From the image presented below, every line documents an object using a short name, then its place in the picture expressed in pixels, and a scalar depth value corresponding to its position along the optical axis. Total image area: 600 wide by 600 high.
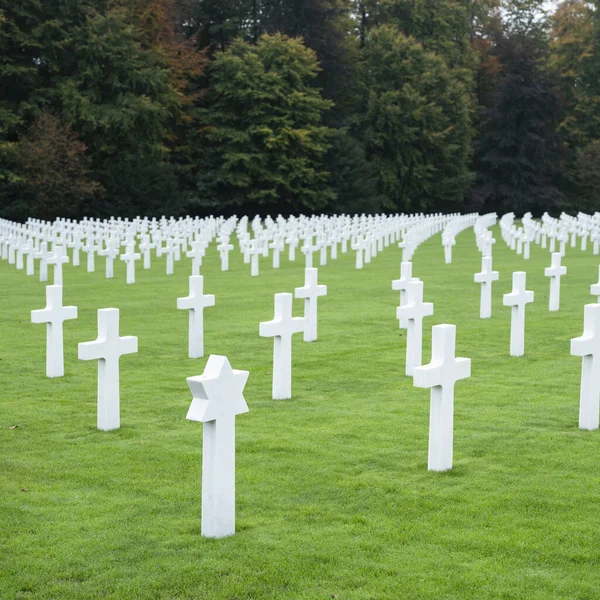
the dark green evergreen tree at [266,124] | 58.06
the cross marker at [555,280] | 16.95
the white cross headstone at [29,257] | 23.75
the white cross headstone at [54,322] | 10.30
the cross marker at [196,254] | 22.11
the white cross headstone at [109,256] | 23.25
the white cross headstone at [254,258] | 23.64
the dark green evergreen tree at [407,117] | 66.88
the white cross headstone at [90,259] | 24.94
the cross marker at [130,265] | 21.81
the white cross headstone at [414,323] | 10.70
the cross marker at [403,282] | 13.83
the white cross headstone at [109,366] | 8.23
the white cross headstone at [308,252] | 23.72
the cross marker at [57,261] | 19.95
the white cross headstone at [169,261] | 23.96
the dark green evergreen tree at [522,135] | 74.19
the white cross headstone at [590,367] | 8.09
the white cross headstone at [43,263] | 22.26
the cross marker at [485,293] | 16.02
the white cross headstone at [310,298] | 13.18
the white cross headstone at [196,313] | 11.91
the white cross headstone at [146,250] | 25.25
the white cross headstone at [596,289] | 13.77
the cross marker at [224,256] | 25.20
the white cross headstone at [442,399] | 7.02
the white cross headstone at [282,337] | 9.33
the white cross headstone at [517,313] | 12.26
